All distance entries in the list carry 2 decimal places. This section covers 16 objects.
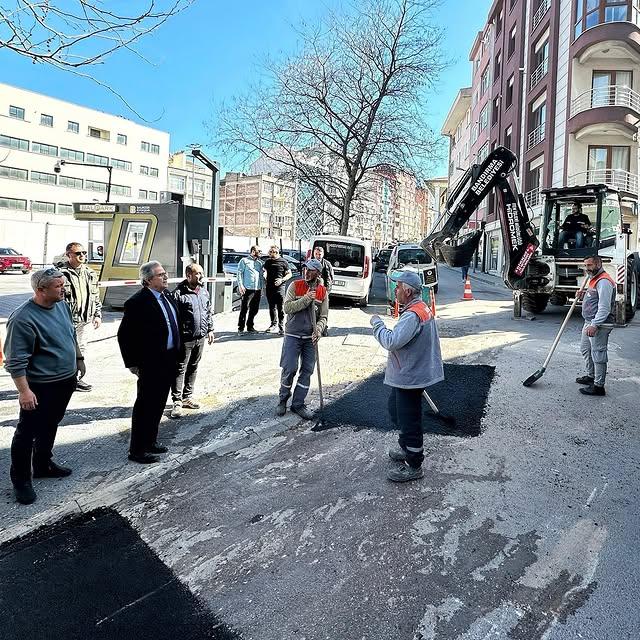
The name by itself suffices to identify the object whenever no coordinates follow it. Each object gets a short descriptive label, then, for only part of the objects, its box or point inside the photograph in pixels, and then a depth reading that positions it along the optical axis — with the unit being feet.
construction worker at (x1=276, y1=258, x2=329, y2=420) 19.16
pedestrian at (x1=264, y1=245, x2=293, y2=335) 35.45
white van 49.83
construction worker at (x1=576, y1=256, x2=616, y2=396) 21.66
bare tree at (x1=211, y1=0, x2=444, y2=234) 74.43
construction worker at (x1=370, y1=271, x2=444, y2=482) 13.53
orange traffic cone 61.11
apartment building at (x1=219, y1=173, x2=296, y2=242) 307.93
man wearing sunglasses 20.20
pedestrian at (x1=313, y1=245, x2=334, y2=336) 34.86
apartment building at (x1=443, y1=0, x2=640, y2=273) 79.92
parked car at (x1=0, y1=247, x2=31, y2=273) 102.12
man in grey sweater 12.29
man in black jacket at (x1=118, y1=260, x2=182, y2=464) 14.88
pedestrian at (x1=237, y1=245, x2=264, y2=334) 35.24
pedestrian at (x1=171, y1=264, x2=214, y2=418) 18.72
